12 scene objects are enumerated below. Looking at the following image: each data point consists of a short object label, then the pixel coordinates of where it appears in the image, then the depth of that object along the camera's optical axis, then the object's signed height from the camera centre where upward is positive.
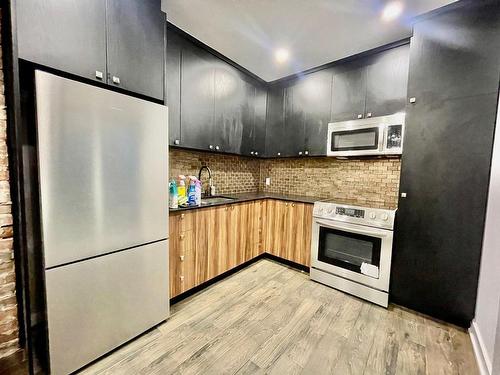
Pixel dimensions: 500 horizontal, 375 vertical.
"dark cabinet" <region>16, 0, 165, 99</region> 1.02 +0.75
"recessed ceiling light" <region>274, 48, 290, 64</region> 2.29 +1.38
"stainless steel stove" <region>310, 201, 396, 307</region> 1.98 -0.73
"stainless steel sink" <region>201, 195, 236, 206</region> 2.58 -0.32
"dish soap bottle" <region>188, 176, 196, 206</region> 2.12 -0.20
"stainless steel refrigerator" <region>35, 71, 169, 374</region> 1.11 -0.26
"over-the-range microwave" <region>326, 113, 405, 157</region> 2.10 +0.46
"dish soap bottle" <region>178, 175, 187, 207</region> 2.04 -0.19
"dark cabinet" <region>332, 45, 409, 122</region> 2.11 +1.02
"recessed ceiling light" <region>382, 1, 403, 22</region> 1.60 +1.36
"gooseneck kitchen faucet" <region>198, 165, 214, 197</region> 2.82 -0.16
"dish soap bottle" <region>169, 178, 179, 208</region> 1.95 -0.20
